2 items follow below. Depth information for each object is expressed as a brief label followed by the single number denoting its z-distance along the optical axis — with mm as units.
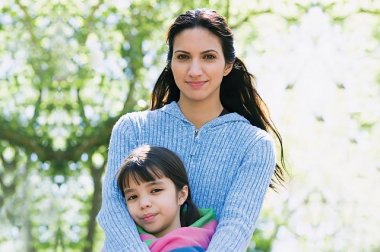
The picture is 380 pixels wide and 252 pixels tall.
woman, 3309
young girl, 3244
